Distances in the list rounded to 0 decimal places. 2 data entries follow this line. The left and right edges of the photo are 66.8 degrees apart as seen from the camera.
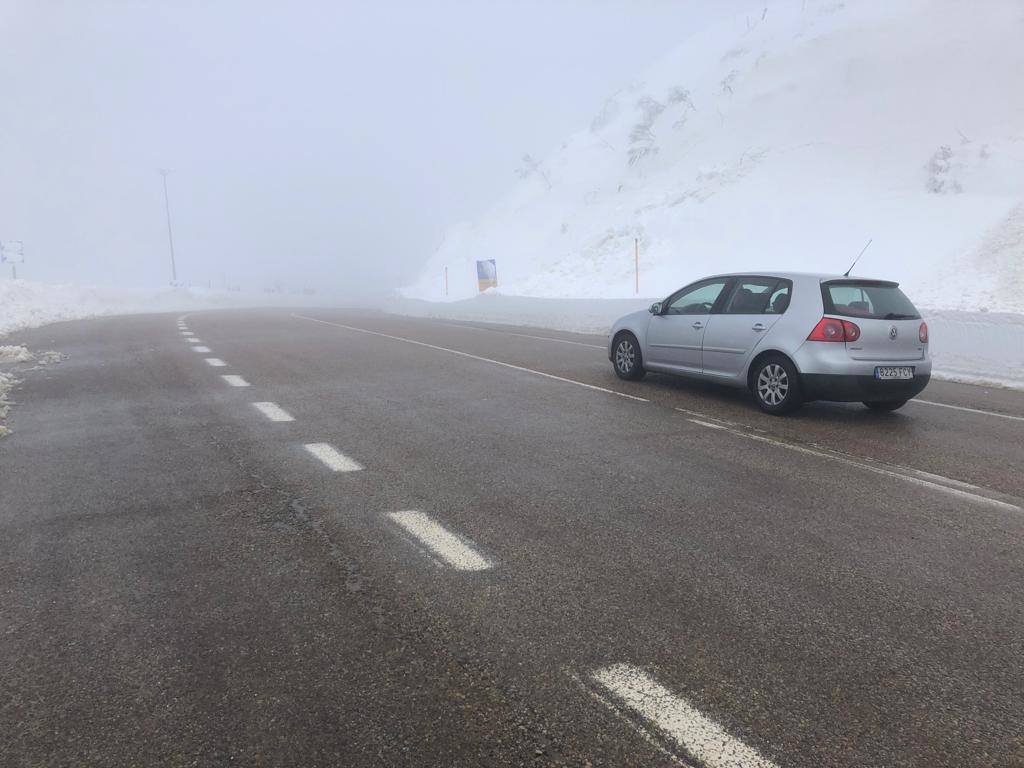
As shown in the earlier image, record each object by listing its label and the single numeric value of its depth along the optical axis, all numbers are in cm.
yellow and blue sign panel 3556
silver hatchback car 819
